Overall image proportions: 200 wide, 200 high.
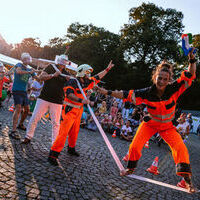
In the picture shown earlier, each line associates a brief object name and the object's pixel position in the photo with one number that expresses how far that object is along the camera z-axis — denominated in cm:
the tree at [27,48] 5179
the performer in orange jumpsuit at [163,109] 319
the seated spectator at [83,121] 1041
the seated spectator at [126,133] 982
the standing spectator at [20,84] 550
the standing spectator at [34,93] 971
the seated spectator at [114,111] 1305
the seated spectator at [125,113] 1680
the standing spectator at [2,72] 625
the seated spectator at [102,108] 1184
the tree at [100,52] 3653
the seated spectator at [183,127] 1062
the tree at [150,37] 3117
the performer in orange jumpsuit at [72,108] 442
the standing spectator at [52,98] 495
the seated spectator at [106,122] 1109
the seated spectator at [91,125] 1023
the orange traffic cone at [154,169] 544
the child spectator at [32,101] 975
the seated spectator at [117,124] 1063
